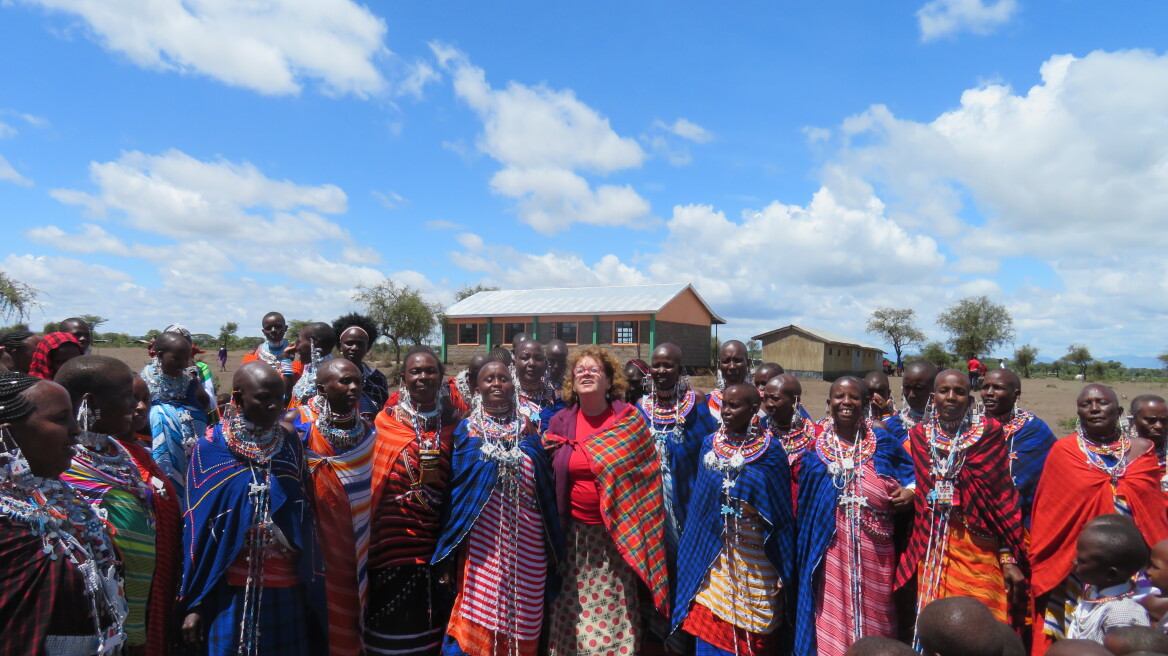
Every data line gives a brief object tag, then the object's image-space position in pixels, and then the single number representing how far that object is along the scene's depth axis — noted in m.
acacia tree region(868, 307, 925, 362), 56.94
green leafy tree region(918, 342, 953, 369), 45.13
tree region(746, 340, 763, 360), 44.44
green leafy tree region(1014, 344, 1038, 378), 49.12
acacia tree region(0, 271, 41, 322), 28.17
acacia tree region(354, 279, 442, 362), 39.56
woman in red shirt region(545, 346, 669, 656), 4.26
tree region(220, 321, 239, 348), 46.25
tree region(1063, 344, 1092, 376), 57.16
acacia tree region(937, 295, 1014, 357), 49.75
